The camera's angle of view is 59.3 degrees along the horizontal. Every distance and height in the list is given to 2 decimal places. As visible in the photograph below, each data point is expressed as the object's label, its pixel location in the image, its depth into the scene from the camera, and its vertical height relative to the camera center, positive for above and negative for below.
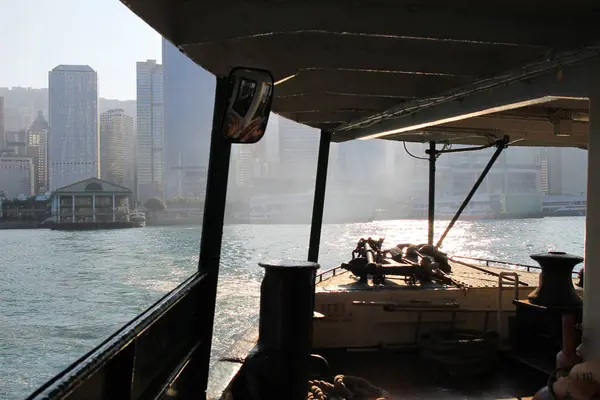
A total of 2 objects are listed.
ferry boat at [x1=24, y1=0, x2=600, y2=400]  2.72 +0.57
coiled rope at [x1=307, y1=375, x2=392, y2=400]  4.07 -1.60
